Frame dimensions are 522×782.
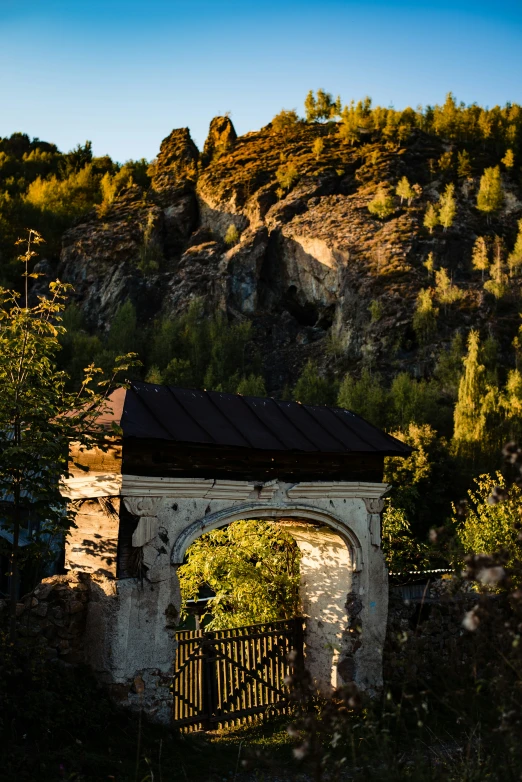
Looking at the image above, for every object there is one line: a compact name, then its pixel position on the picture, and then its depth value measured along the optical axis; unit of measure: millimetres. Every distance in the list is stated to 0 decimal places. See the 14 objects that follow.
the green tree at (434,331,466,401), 35562
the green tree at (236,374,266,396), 37656
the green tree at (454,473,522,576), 17016
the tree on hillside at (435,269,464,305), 40691
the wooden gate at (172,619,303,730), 9867
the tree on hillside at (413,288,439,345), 39625
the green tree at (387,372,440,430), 32562
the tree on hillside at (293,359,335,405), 37906
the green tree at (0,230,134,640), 7598
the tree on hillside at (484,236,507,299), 41219
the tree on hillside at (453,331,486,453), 29297
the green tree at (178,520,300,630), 11562
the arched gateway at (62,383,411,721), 8375
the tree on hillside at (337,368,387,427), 33562
